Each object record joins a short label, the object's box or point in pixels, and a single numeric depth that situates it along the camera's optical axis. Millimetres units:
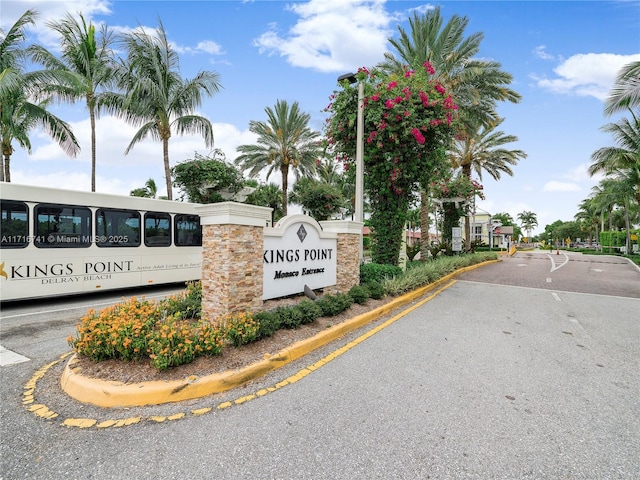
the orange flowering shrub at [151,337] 3857
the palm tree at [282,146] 24062
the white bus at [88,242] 8094
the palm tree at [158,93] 16625
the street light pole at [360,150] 9445
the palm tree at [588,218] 71538
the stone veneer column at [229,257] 4949
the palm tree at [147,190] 36344
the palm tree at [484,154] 23281
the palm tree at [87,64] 15773
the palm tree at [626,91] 14391
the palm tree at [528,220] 120250
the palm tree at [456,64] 15547
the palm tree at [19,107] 12004
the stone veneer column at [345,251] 8109
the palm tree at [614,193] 25811
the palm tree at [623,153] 20656
